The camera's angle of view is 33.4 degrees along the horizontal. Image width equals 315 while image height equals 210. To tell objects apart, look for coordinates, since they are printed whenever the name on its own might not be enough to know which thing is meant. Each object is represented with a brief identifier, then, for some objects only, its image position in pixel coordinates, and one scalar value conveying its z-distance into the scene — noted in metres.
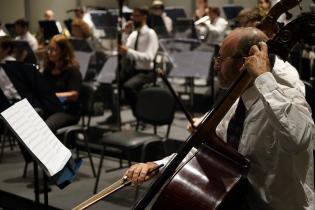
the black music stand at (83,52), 6.29
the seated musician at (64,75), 5.16
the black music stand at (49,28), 7.15
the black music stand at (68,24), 9.61
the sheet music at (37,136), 2.60
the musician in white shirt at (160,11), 9.75
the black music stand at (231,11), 9.14
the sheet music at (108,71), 6.59
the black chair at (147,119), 4.37
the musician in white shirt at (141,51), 6.88
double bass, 1.87
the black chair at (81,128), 4.83
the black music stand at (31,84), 4.11
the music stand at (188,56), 6.52
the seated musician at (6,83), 5.70
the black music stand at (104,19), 8.87
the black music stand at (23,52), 6.68
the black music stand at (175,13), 10.28
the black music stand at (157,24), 7.92
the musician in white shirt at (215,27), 7.47
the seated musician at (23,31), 8.54
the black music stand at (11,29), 9.11
